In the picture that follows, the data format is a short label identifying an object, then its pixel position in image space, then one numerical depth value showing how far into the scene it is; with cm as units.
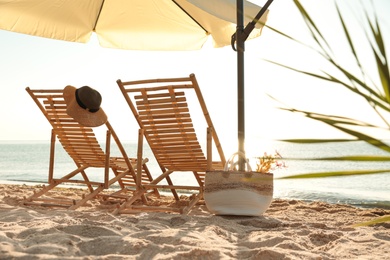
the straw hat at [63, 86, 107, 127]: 454
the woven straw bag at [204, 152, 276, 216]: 400
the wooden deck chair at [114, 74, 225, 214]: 433
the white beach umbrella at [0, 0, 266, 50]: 498
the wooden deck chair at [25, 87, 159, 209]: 477
